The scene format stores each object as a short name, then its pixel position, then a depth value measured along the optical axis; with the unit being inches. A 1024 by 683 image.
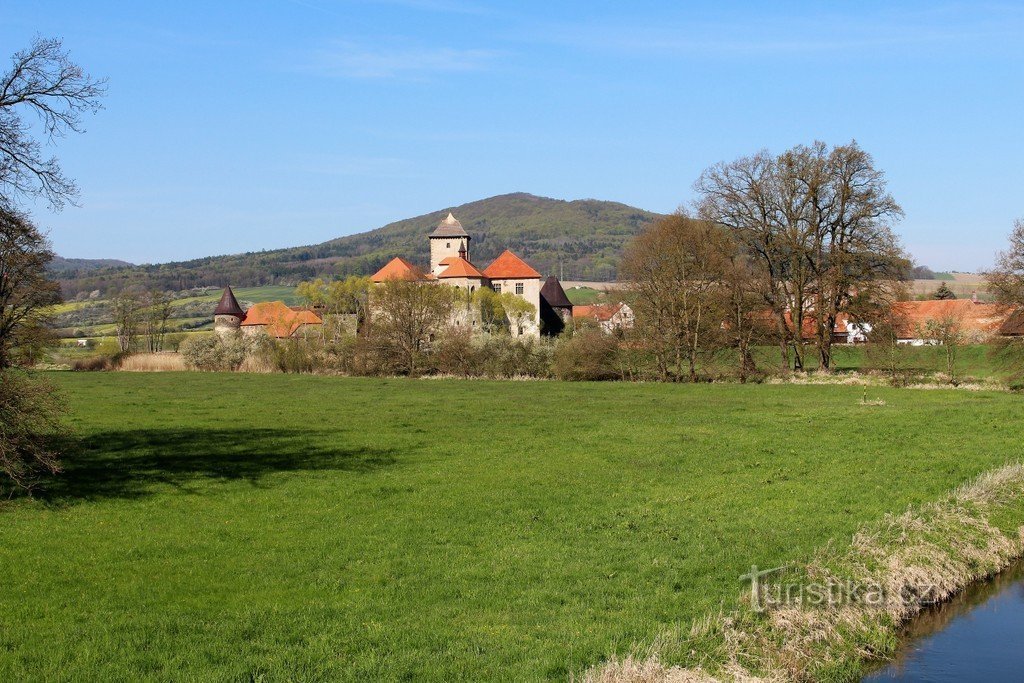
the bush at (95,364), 3011.8
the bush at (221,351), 3036.4
